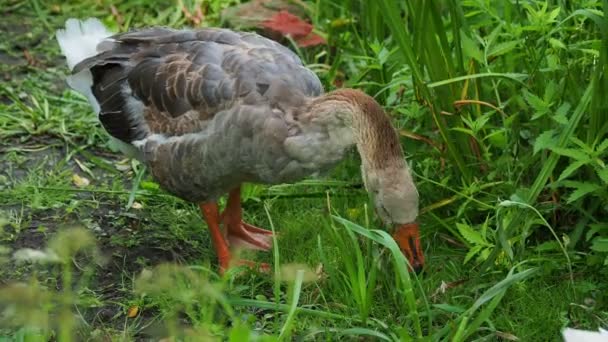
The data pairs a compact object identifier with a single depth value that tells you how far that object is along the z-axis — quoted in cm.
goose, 778
